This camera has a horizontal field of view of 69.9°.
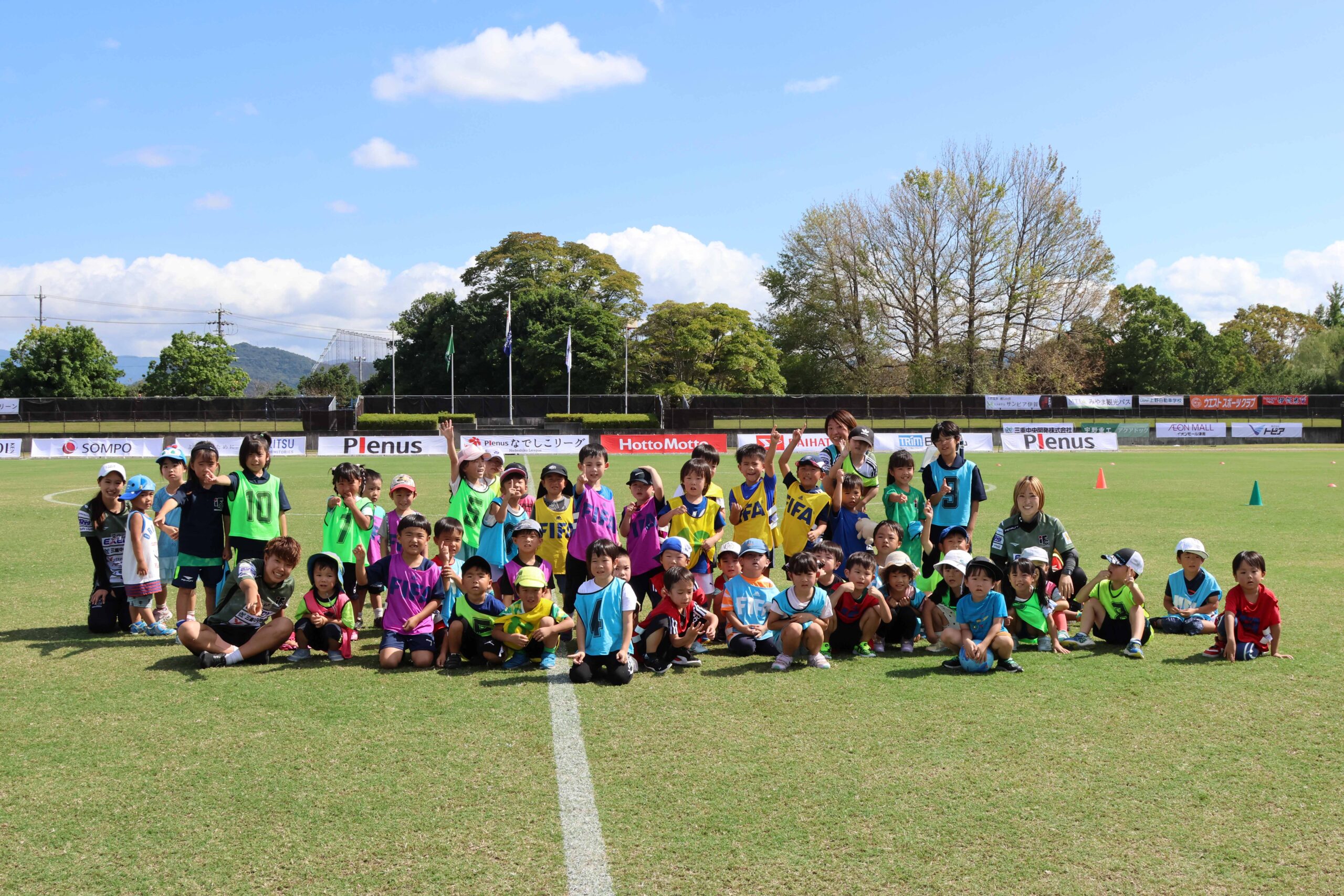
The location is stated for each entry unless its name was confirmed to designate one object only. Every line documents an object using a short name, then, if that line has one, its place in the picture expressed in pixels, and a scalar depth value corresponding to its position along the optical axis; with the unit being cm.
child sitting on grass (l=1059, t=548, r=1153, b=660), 687
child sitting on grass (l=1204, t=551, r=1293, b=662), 654
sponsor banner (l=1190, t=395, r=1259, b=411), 4812
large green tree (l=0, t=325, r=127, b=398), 6259
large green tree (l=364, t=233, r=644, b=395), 5862
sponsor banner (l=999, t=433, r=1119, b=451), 3681
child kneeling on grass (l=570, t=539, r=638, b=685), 616
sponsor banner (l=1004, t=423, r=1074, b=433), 4294
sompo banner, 3362
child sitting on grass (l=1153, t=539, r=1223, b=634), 731
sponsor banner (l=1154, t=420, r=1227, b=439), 4175
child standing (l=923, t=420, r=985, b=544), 750
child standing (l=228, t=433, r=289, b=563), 716
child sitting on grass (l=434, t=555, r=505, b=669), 653
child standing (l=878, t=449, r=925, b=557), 737
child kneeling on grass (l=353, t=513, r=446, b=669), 655
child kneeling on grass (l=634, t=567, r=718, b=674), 641
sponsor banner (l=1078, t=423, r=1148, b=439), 3981
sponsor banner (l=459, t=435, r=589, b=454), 3494
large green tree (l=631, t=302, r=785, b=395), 5397
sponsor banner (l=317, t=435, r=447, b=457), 3456
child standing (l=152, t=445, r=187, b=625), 729
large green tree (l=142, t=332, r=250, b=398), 6931
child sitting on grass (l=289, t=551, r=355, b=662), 668
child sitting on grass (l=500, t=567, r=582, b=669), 646
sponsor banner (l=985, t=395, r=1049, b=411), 4862
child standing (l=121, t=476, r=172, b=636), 728
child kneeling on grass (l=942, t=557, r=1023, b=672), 629
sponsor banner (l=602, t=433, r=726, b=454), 3481
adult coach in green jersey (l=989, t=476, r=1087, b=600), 719
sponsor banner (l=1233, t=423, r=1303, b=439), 4247
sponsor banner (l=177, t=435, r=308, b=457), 3500
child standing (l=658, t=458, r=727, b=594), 697
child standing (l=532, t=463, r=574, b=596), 711
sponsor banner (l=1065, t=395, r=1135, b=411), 4859
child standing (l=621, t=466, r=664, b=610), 696
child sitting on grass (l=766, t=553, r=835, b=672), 643
